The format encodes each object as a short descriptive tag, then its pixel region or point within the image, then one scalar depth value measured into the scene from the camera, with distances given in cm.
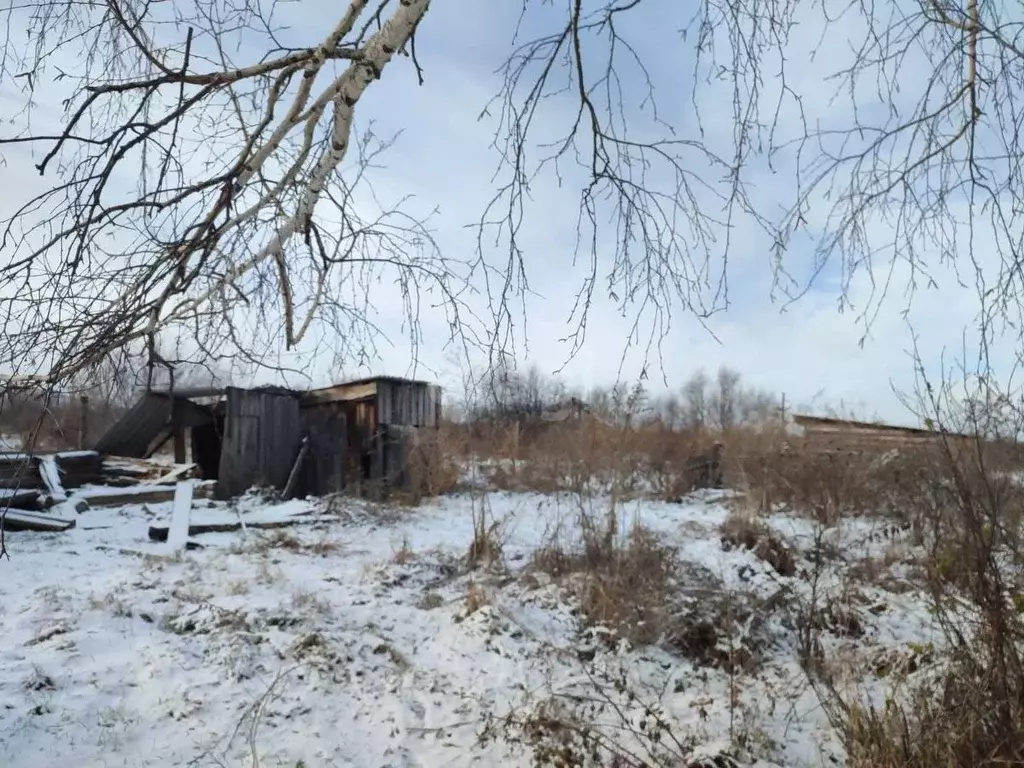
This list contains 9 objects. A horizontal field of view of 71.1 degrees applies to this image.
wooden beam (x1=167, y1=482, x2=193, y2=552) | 769
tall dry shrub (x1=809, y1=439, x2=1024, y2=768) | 272
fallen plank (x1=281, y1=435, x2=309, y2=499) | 1157
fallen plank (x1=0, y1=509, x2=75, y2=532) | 820
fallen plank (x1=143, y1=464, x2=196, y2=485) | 1134
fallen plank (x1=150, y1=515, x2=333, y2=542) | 801
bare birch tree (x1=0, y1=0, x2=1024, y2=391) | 229
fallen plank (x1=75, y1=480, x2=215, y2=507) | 1003
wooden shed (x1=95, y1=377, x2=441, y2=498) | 1160
